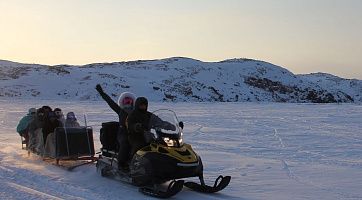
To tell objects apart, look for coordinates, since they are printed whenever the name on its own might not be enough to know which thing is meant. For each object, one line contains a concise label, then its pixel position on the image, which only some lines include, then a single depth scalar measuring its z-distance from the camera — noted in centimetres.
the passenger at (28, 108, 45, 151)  1055
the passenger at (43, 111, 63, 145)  1032
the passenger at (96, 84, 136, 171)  807
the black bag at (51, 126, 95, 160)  970
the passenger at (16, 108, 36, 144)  1147
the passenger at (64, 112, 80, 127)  1044
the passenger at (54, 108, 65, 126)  1054
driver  782
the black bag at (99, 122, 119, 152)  884
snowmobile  711
